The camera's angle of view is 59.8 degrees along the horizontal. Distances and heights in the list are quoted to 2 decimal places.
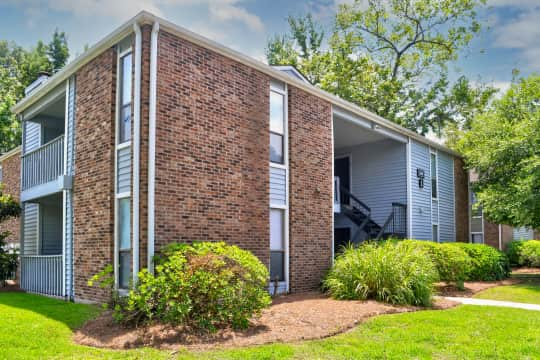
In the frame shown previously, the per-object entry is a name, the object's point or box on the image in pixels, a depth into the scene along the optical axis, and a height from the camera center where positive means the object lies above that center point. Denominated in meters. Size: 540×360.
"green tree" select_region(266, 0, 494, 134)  27.53 +9.16
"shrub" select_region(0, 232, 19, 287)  12.88 -1.50
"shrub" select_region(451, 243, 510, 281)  14.44 -1.74
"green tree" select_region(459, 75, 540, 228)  14.37 +1.83
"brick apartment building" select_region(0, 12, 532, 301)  8.62 +1.04
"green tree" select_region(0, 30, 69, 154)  26.59 +9.67
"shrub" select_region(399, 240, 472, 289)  12.49 -1.45
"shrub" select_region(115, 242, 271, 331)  6.84 -1.29
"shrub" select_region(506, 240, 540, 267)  20.88 -2.08
